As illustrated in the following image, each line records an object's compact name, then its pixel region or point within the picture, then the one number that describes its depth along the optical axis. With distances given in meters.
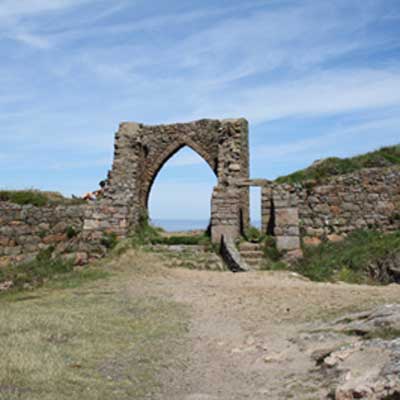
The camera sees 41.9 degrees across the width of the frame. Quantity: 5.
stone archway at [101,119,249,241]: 16.41
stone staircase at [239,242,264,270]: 14.76
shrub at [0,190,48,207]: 15.77
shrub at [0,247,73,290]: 13.10
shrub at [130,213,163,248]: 16.23
